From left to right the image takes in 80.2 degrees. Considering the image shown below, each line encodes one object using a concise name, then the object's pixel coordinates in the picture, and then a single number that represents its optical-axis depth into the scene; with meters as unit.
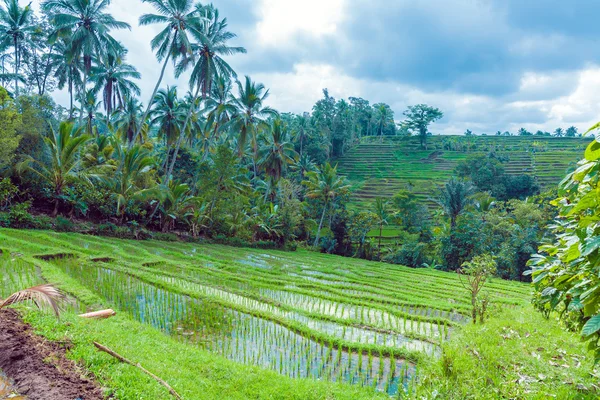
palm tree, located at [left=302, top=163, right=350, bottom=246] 26.86
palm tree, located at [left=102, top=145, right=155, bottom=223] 16.23
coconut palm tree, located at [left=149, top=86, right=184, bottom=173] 23.88
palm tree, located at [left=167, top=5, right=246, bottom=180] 20.23
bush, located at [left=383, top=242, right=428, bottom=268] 23.91
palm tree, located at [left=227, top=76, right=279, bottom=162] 23.15
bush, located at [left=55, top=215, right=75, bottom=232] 14.14
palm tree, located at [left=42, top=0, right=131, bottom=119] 18.28
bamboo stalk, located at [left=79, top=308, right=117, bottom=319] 5.42
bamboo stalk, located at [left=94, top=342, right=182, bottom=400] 3.45
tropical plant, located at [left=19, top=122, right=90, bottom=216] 13.83
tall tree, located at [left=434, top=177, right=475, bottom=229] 22.67
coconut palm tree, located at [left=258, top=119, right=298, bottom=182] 26.39
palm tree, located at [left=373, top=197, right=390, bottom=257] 28.41
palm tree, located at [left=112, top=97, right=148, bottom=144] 26.09
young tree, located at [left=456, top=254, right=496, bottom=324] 7.16
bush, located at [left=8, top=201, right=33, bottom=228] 12.80
